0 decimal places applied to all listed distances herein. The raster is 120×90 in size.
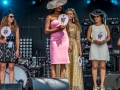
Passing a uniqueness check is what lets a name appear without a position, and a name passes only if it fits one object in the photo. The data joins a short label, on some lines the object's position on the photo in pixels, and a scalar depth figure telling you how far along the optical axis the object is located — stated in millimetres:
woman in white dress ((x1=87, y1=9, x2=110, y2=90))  6684
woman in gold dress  6730
